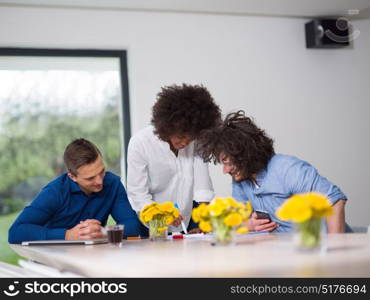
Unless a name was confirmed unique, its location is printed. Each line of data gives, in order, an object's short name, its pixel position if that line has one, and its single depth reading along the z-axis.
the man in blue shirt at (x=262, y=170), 2.86
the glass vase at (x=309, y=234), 1.79
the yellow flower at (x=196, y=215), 2.33
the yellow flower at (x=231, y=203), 2.19
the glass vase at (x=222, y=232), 2.20
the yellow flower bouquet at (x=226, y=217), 2.17
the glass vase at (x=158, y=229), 2.93
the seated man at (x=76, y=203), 3.11
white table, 1.68
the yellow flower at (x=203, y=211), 2.27
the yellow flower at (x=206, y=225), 2.29
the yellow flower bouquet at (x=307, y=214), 1.77
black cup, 2.70
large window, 5.54
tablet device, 2.78
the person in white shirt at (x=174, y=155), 3.40
